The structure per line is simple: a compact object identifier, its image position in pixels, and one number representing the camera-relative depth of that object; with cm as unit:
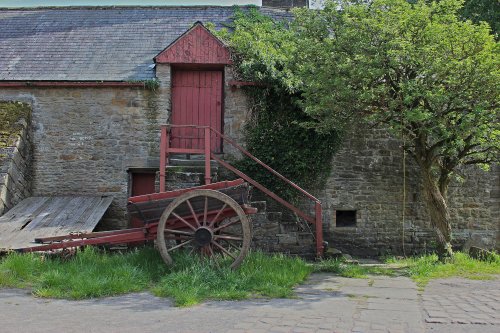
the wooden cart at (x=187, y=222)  729
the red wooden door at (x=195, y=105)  1188
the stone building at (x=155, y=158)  1148
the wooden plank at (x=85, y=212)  951
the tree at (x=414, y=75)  843
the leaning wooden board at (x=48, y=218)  874
